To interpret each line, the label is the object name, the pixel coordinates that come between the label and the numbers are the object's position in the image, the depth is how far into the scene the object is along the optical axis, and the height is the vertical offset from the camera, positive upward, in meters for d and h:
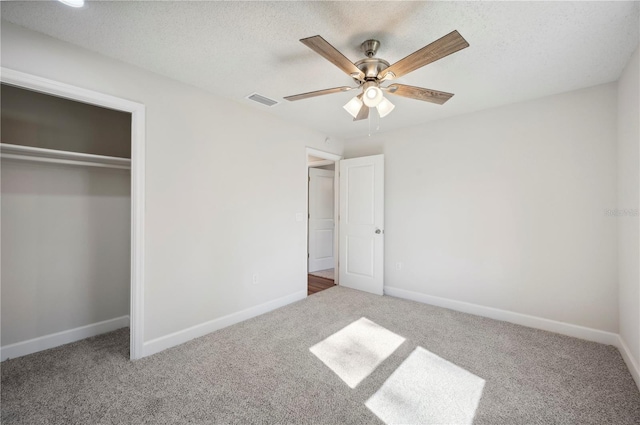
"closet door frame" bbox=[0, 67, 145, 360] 2.24 -0.09
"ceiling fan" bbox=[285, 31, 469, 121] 1.48 +0.93
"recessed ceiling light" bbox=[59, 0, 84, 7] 1.53 +1.22
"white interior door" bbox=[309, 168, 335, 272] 5.41 -0.15
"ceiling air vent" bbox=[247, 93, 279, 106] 2.80 +1.21
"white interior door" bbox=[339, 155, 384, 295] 4.01 -0.18
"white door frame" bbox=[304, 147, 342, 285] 4.47 -0.05
